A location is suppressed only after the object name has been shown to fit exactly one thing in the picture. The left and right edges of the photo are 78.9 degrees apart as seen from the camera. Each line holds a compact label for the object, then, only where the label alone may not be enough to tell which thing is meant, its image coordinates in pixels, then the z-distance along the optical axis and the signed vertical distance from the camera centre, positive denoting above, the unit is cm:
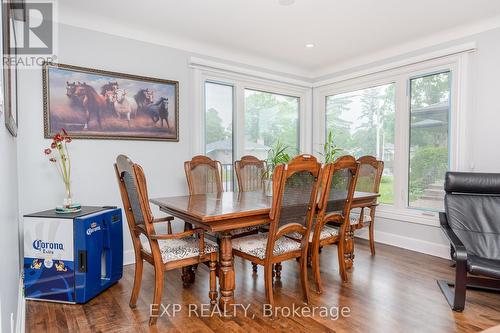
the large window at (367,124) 409 +50
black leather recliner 258 -54
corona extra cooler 234 -76
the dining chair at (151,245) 195 -64
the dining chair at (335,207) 234 -41
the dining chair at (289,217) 203 -43
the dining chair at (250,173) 354 -18
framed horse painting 288 +57
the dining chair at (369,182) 332 -30
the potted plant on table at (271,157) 298 -1
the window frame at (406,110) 332 +57
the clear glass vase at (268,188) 296 -29
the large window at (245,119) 406 +58
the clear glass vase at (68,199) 257 -35
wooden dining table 199 -40
